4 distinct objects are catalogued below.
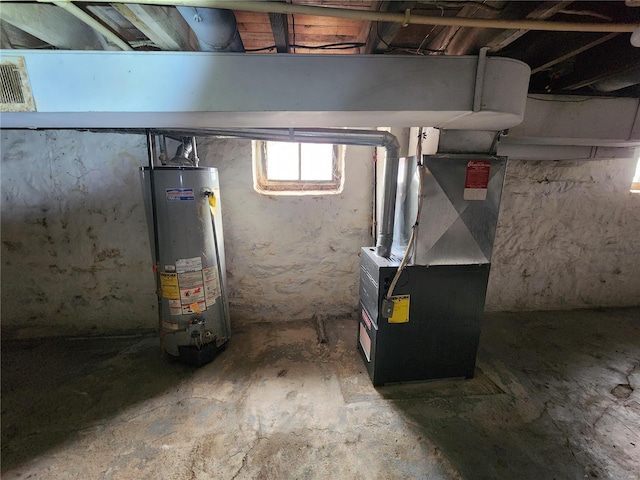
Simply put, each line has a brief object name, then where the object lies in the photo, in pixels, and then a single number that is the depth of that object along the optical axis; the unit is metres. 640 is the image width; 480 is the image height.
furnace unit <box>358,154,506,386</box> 1.59
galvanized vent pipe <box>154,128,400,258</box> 1.69
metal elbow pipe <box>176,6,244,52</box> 0.94
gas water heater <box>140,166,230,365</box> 1.80
